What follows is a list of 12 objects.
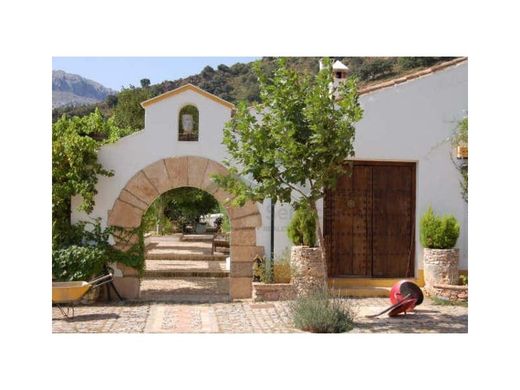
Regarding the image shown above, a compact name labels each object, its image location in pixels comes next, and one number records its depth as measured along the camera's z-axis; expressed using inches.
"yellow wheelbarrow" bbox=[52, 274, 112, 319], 322.0
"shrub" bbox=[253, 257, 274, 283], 375.6
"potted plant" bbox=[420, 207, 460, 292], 390.0
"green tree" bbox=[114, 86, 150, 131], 839.7
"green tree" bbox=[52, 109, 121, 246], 374.9
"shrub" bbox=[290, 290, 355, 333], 295.4
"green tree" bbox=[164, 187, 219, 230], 694.5
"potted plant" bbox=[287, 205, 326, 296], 362.3
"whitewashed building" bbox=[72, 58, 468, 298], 389.4
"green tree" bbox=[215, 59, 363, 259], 299.7
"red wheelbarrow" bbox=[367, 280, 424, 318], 330.6
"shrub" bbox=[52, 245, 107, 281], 358.0
